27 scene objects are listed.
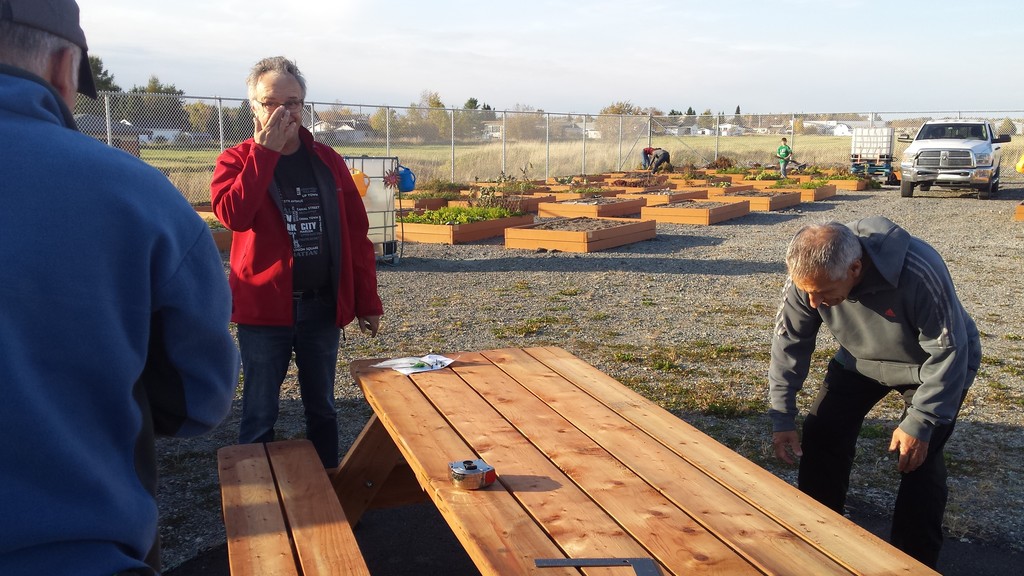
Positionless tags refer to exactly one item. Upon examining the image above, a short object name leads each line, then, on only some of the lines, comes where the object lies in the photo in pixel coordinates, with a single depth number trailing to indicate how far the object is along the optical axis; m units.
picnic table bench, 2.38
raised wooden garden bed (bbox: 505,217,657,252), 11.90
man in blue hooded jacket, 1.24
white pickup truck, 20.86
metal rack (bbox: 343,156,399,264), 9.95
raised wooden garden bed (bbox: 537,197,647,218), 15.56
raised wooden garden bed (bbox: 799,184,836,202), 20.47
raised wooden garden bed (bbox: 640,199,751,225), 15.64
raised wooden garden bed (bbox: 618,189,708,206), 17.84
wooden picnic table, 2.01
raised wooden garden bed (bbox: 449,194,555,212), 15.03
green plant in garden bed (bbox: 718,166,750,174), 26.28
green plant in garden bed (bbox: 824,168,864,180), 24.83
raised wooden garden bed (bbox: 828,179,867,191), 24.17
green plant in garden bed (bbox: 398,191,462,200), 17.08
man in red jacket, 3.28
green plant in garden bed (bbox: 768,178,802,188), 21.94
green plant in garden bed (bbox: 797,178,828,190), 21.17
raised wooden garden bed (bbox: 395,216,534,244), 12.73
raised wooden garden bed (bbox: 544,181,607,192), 19.91
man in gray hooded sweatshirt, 3.02
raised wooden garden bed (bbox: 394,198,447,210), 16.14
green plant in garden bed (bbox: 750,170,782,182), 23.56
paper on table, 3.65
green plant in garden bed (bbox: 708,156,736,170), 28.13
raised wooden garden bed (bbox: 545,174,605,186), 23.32
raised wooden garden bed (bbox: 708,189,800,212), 18.34
